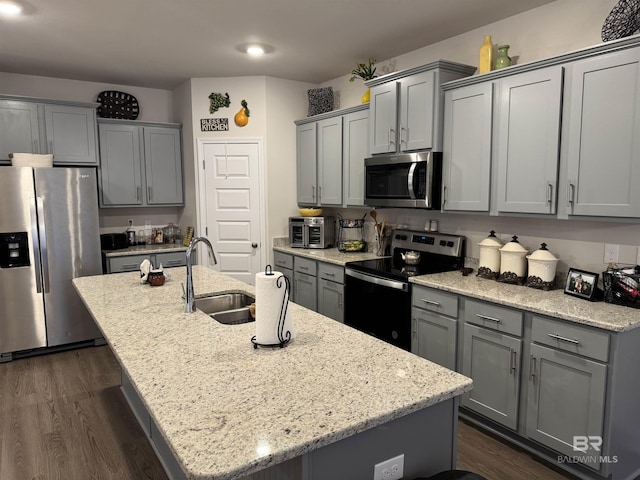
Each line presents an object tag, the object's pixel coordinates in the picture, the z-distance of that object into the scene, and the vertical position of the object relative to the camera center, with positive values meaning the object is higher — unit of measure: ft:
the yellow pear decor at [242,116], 15.61 +2.82
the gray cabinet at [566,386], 7.11 -3.18
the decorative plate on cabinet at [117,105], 16.29 +3.37
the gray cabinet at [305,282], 14.10 -2.79
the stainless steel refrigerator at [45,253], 12.86 -1.70
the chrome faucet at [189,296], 7.37 -1.68
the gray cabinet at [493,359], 8.34 -3.18
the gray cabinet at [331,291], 12.87 -2.79
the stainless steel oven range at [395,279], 10.72 -2.09
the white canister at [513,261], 9.59 -1.39
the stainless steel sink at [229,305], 8.18 -2.15
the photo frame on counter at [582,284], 8.05 -1.62
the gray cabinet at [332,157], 13.60 +1.30
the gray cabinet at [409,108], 10.58 +2.24
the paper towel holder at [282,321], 5.63 -1.61
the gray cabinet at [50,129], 13.79 +2.15
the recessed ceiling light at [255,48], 12.32 +4.16
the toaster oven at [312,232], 15.33 -1.22
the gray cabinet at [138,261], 15.14 -2.24
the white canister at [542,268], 9.02 -1.45
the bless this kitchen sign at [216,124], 15.83 +2.56
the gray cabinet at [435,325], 9.50 -2.84
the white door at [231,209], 15.98 -0.45
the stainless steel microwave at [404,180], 10.85 +0.43
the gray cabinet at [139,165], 15.89 +1.17
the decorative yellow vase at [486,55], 9.95 +3.14
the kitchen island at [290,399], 3.76 -2.01
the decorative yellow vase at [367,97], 13.17 +2.93
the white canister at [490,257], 10.15 -1.38
